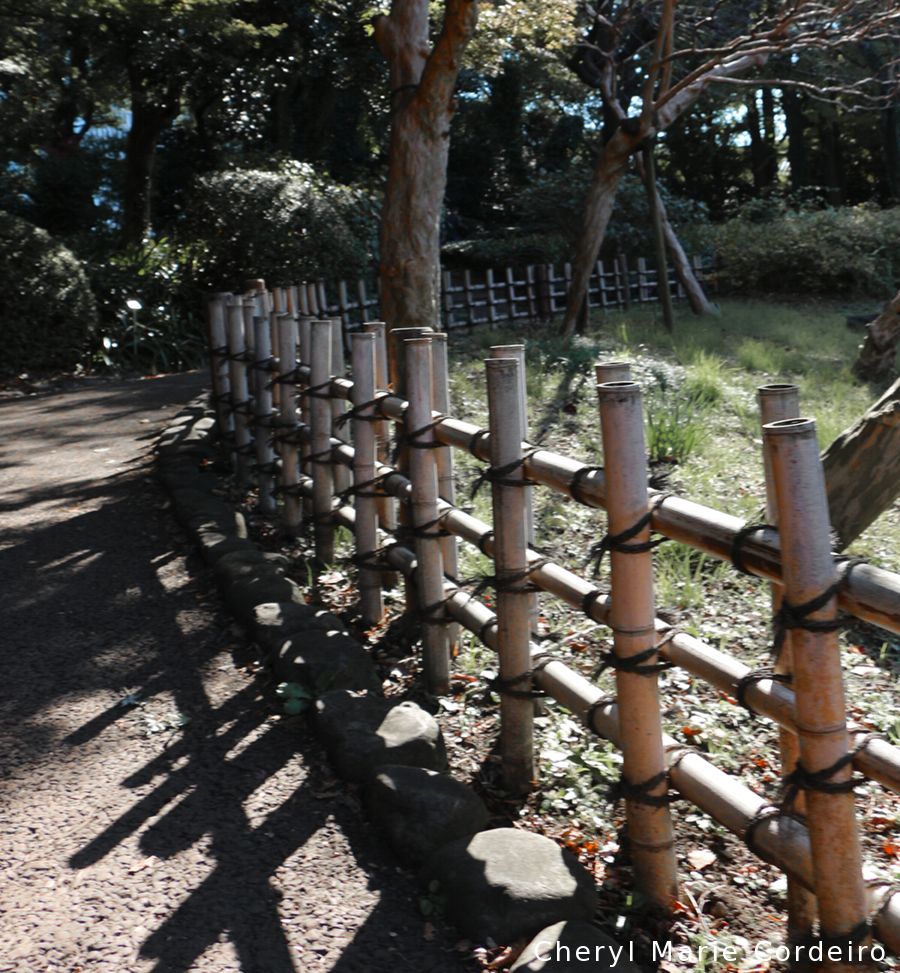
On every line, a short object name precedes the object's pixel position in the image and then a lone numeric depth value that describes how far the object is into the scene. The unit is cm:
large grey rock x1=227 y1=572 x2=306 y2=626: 480
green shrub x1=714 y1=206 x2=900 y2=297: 1875
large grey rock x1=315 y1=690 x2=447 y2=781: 347
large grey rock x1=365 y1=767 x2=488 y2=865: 309
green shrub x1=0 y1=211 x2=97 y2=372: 1254
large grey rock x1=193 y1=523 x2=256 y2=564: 552
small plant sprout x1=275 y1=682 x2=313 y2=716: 395
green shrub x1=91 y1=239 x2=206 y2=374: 1366
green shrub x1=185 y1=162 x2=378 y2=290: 1384
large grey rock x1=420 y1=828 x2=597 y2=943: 272
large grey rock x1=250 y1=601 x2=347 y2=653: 442
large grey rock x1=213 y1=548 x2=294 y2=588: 507
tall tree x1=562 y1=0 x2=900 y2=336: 1048
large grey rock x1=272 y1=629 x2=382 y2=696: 402
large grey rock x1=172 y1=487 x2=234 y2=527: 617
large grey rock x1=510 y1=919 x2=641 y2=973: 245
